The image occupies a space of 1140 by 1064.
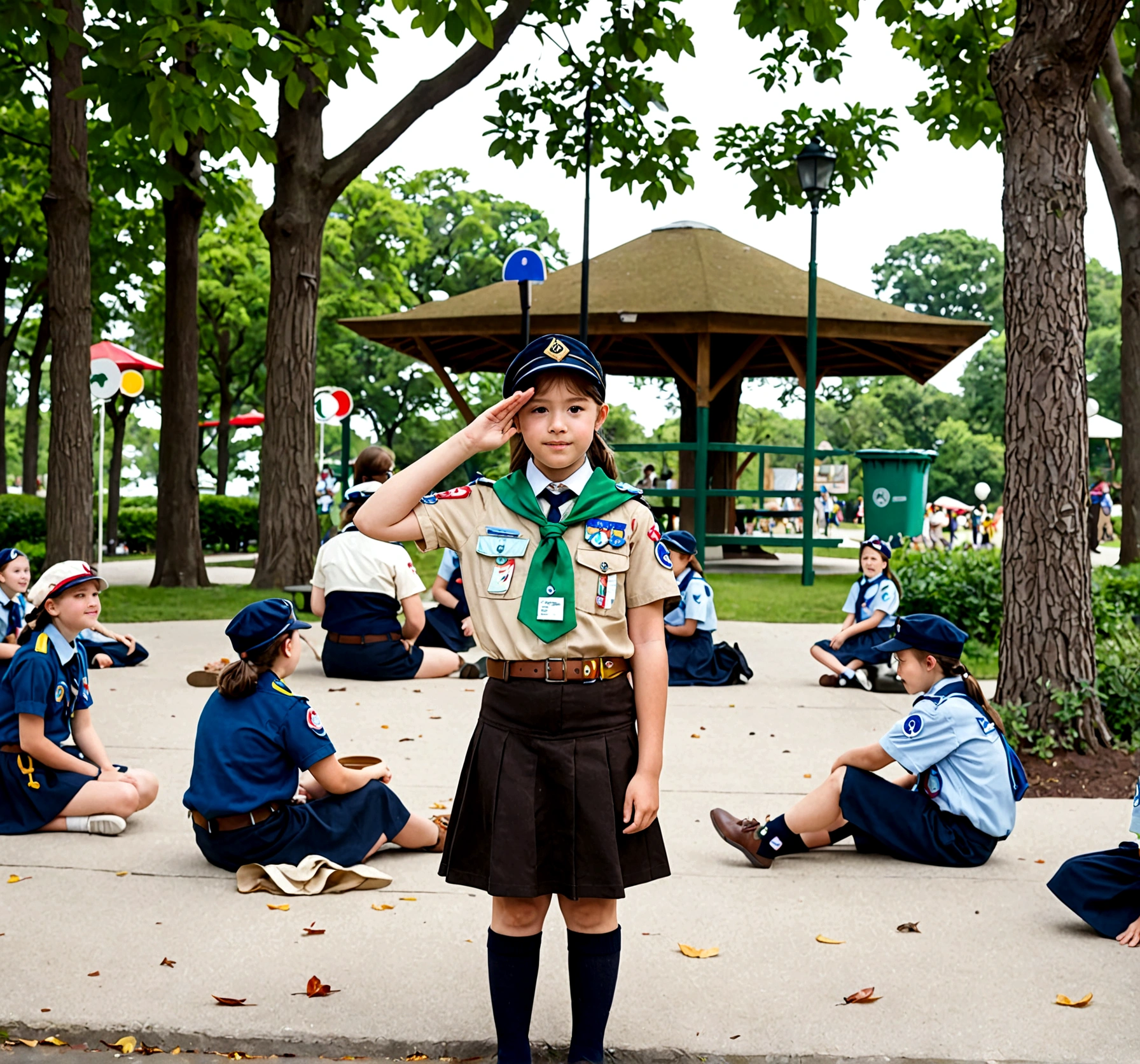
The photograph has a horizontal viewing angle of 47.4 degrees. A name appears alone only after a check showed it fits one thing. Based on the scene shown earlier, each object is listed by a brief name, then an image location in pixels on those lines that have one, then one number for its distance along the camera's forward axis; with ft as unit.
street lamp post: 50.75
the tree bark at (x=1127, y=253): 51.34
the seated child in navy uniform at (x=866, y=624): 32.58
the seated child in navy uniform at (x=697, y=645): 32.04
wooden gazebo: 67.15
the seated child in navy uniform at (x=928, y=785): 16.67
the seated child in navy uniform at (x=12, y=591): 25.66
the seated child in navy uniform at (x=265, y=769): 16.11
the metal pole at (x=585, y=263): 53.26
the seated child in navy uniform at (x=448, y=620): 35.68
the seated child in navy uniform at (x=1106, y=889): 14.73
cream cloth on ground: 16.06
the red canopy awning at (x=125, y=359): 71.20
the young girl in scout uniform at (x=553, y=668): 10.69
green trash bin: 79.97
